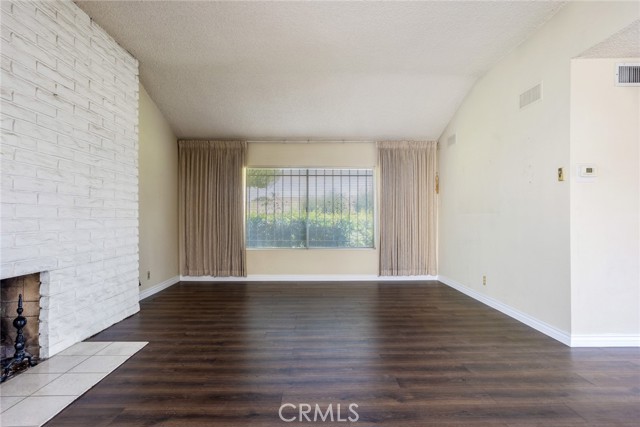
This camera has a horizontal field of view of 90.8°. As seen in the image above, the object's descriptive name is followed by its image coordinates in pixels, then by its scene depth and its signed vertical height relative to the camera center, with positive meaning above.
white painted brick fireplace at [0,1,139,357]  2.21 +0.42
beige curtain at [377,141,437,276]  5.57 +0.13
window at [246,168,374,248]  5.74 +0.14
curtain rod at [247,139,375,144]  5.64 +1.34
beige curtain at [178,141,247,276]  5.53 +0.14
